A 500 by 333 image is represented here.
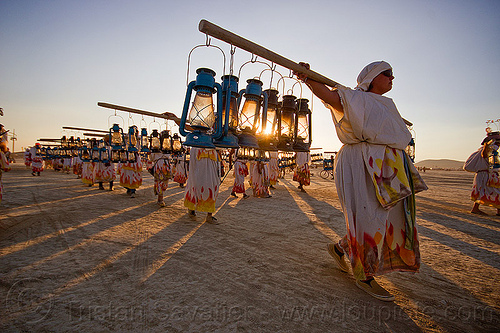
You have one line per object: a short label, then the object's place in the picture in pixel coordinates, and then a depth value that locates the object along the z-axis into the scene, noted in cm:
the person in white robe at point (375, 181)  222
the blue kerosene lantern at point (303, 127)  285
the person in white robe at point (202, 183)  493
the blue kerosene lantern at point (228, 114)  224
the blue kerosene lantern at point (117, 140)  754
